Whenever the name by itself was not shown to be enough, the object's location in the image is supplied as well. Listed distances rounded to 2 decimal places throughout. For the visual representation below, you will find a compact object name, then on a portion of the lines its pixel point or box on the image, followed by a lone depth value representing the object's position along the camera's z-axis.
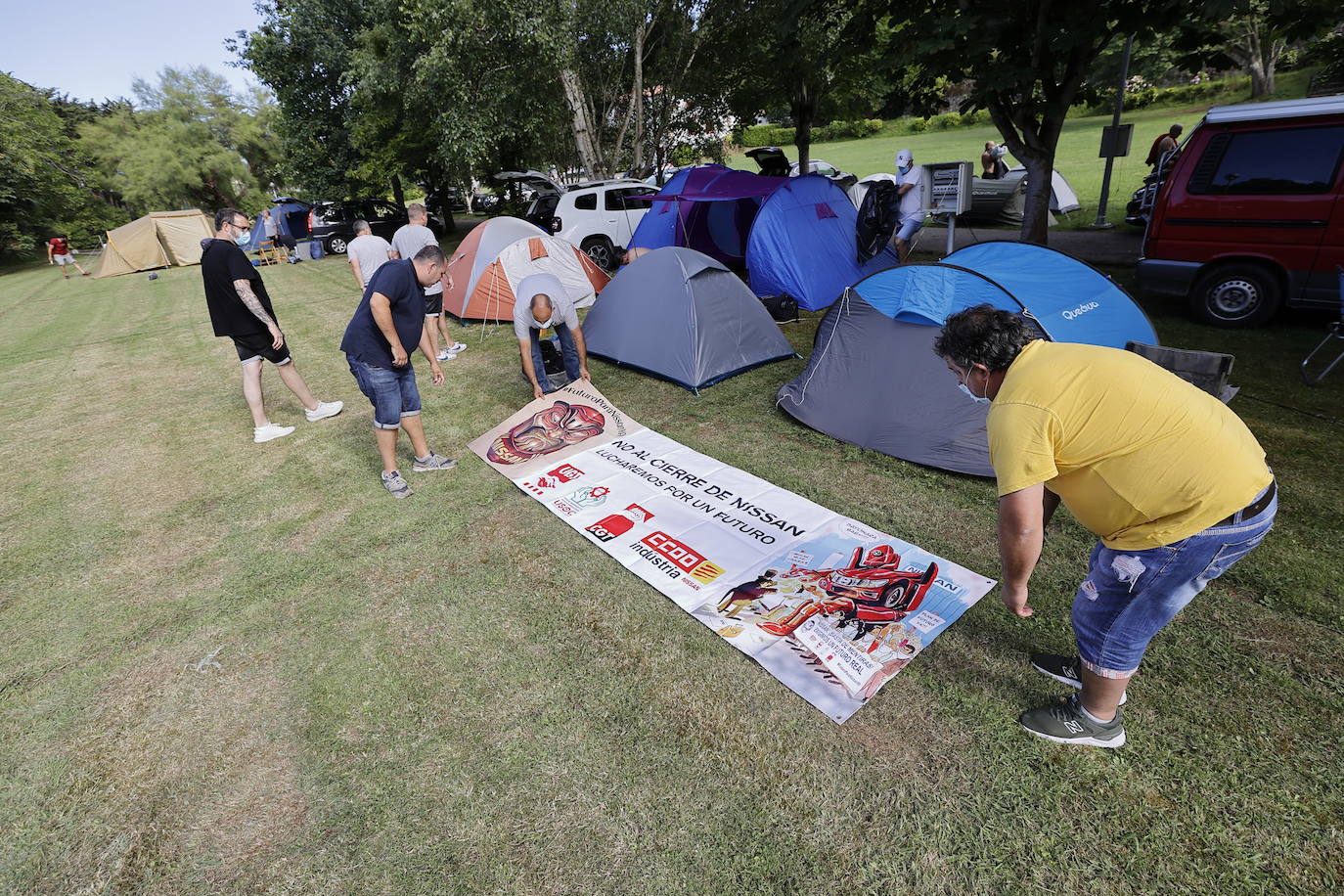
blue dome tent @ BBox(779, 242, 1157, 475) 4.47
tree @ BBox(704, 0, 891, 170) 9.82
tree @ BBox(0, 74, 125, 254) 24.73
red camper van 5.84
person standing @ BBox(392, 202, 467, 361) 7.26
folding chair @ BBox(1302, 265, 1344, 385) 5.00
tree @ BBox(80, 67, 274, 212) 33.50
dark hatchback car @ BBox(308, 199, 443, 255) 21.45
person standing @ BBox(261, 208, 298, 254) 22.25
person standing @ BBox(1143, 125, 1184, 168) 11.10
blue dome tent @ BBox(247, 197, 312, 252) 24.17
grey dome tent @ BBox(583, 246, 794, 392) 6.44
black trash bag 8.75
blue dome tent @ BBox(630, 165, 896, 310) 8.64
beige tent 20.62
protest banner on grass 3.05
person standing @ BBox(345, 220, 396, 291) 7.33
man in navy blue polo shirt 4.24
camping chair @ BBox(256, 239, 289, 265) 20.23
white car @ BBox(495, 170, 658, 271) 12.44
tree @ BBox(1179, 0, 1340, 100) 6.09
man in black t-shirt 5.14
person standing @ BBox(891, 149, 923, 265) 8.77
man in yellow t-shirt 1.94
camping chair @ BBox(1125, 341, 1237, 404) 3.66
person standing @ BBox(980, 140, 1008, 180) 14.32
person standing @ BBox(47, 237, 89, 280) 22.70
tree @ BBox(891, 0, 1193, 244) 7.59
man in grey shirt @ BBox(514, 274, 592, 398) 5.67
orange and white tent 9.09
